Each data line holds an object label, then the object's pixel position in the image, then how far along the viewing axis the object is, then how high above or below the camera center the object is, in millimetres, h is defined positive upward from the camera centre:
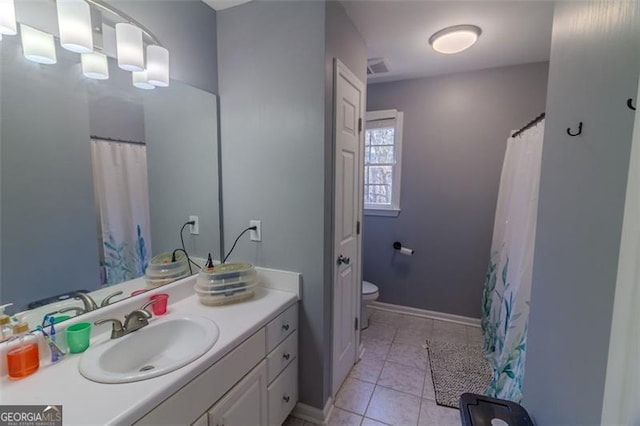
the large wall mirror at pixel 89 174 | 977 +48
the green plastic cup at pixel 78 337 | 1022 -557
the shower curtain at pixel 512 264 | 1676 -512
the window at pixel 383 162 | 2898 +280
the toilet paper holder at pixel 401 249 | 2883 -625
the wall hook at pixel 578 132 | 801 +170
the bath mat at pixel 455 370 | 1900 -1357
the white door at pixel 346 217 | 1698 -196
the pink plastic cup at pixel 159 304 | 1343 -565
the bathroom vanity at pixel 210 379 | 812 -625
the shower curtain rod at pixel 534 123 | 1653 +420
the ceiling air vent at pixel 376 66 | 2363 +1066
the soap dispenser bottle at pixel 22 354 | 886 -542
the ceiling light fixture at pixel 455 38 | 1831 +996
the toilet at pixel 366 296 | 2625 -1007
